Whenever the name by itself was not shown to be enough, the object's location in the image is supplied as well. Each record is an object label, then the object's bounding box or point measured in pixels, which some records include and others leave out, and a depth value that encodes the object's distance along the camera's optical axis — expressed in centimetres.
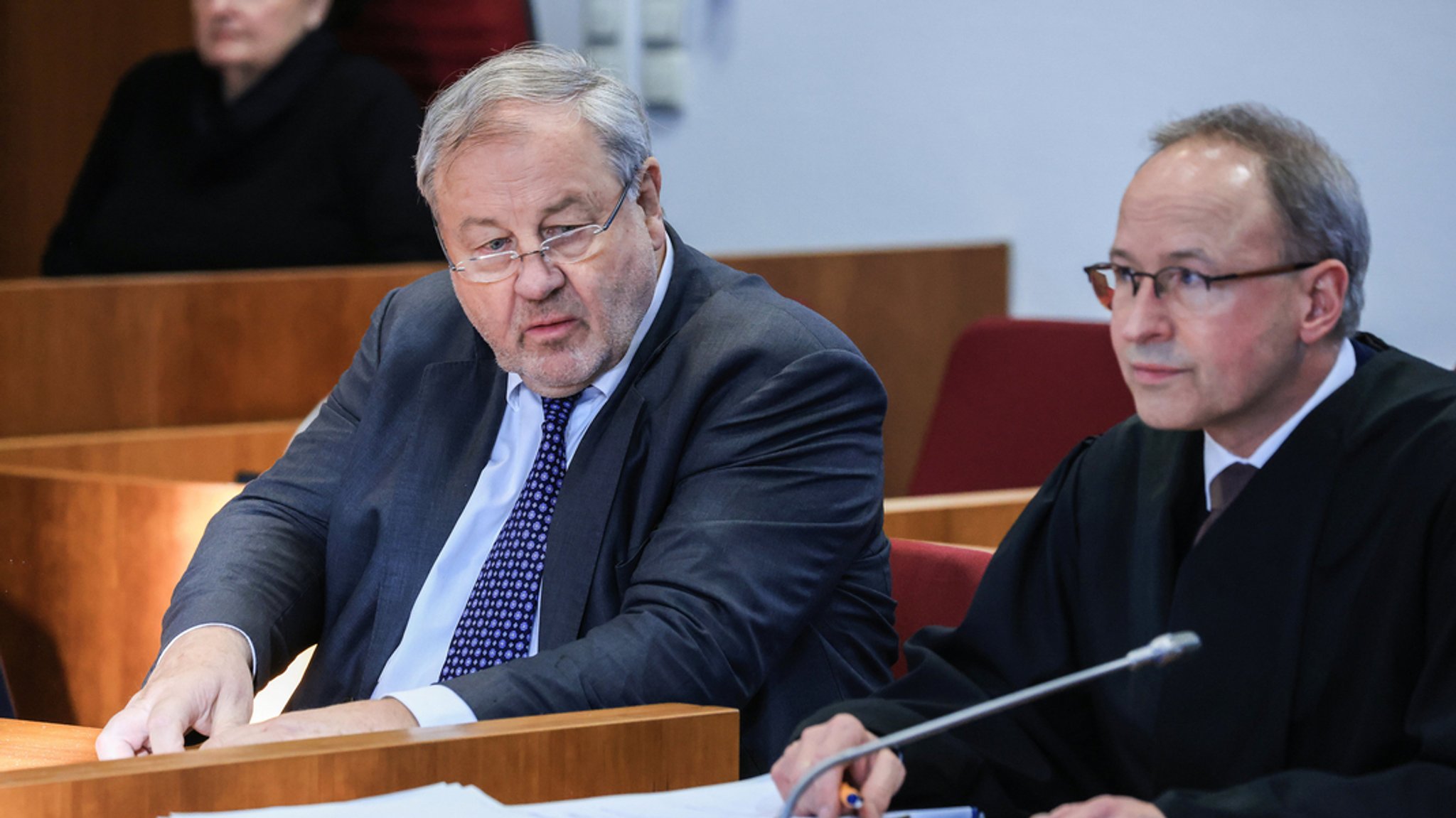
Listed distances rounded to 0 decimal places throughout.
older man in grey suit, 526
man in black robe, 493
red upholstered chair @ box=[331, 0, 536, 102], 907
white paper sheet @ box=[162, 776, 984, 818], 492
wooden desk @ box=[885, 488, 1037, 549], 575
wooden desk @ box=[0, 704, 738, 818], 491
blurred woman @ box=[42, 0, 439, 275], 722
